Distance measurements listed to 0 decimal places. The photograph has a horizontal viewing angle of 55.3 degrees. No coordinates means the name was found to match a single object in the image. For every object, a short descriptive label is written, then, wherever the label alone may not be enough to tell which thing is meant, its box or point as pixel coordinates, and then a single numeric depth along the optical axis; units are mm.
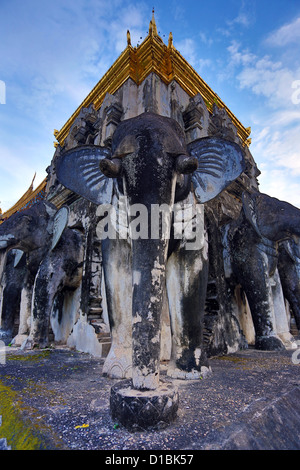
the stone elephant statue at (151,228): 1409
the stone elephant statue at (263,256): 3621
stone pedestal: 1119
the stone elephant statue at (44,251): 3732
